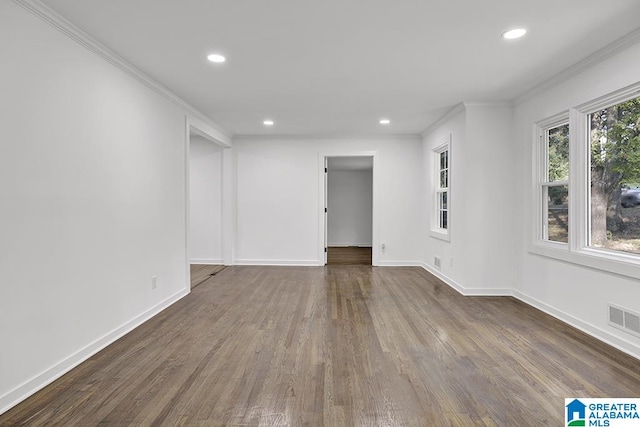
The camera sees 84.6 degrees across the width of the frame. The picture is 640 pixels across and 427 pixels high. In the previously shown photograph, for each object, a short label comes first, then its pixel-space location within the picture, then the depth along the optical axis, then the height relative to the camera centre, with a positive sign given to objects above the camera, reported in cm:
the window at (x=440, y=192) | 577 +32
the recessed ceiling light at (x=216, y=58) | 310 +138
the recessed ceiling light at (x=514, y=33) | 265 +135
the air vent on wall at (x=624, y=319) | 270 -88
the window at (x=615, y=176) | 290 +29
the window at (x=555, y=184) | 370 +28
